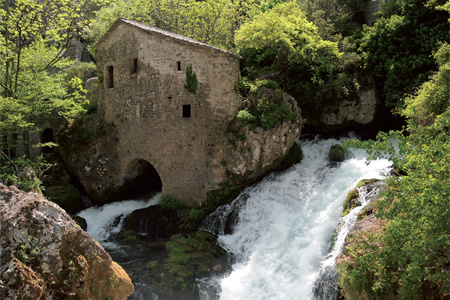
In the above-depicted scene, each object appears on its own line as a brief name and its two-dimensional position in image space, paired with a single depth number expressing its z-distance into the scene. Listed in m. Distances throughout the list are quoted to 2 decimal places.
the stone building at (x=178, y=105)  14.30
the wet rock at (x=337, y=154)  14.88
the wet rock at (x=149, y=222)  14.14
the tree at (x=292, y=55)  16.62
